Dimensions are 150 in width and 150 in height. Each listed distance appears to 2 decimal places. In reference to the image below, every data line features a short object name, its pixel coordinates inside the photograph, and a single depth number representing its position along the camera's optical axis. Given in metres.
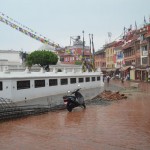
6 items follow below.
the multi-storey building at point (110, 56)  55.42
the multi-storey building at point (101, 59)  61.62
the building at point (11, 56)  27.90
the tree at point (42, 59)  29.23
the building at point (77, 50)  54.35
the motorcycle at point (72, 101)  11.83
